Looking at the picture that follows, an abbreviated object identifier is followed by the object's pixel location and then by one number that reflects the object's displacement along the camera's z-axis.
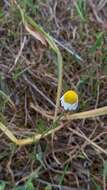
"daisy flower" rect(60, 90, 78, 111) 0.32
